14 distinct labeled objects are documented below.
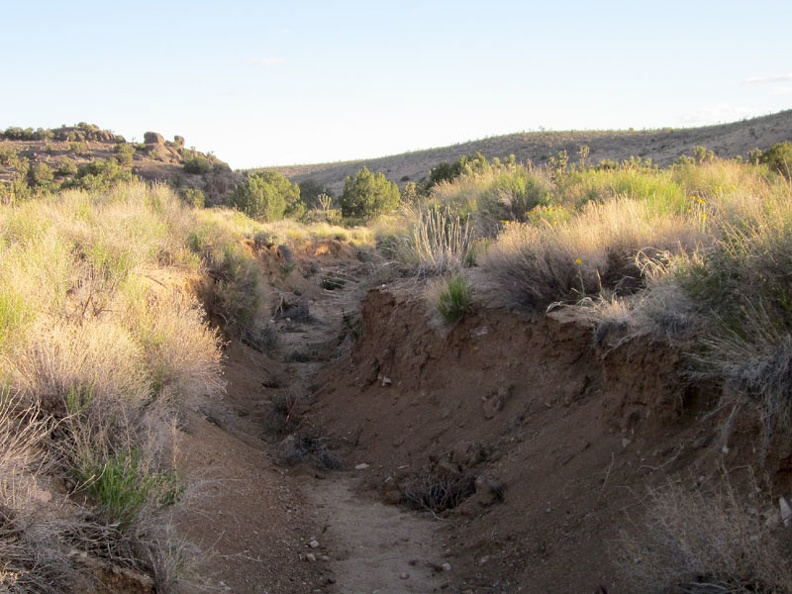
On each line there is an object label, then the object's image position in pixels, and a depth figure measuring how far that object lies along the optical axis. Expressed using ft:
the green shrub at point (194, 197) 97.07
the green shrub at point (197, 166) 160.56
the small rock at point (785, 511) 12.18
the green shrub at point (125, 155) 156.02
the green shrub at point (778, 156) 55.26
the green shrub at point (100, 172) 102.06
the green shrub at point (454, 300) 29.89
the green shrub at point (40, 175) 118.32
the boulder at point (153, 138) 188.65
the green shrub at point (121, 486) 13.48
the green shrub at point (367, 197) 117.80
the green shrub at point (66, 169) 134.51
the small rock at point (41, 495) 12.51
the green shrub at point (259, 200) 102.27
